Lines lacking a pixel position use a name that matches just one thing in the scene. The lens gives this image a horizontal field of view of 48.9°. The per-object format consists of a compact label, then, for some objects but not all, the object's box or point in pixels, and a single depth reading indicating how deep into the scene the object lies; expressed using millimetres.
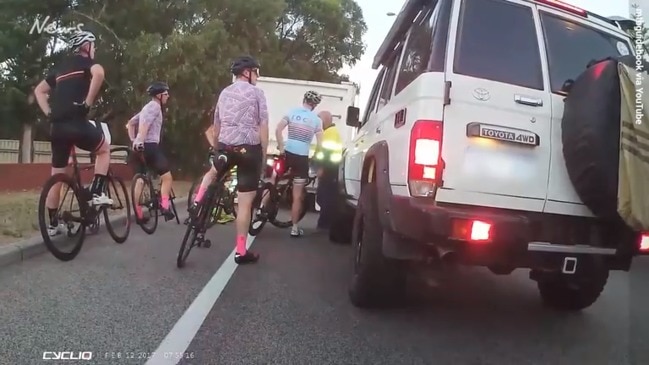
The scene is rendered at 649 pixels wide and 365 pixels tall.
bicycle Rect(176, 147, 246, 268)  6219
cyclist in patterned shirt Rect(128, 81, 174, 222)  8328
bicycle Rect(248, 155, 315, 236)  8680
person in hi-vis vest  9414
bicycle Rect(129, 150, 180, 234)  8367
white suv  3928
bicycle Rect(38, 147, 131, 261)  5906
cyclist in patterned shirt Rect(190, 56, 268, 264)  6293
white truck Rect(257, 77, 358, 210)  14750
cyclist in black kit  6066
